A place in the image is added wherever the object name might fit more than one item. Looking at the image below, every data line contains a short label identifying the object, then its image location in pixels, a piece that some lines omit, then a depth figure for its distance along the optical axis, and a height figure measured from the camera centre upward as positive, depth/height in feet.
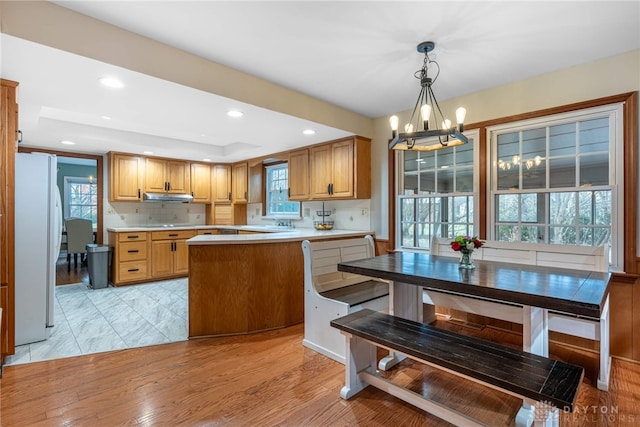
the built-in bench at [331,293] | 8.13 -2.34
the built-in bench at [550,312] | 7.07 -2.29
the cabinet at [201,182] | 19.39 +2.03
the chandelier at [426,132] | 6.86 +1.88
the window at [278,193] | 18.04 +1.28
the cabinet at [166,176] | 17.65 +2.27
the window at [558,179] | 8.54 +1.06
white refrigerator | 8.86 -0.87
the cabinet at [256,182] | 19.25 +2.01
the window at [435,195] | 11.20 +0.72
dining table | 4.98 -1.33
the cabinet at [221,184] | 20.18 +1.99
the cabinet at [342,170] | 13.15 +1.97
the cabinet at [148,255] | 15.56 -2.23
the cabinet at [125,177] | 16.60 +2.04
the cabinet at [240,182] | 19.53 +2.04
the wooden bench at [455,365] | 4.32 -2.44
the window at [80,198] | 24.86 +1.35
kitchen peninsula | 9.44 -2.26
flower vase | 7.23 -1.16
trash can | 15.11 -2.57
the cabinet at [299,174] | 15.02 +1.97
